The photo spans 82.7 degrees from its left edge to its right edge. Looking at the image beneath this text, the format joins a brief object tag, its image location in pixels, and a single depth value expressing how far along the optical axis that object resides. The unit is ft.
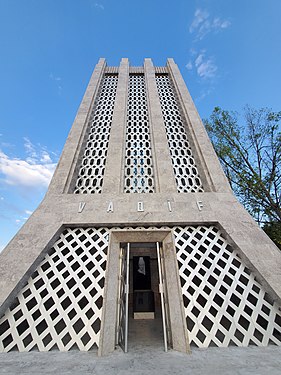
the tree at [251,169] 25.69
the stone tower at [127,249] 10.27
